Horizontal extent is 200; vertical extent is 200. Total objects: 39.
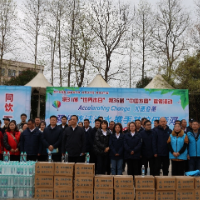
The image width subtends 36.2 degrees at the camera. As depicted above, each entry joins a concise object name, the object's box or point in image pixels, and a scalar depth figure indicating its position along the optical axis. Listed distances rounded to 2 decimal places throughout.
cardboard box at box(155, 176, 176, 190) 5.09
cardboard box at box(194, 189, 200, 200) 5.14
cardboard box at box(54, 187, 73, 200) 5.30
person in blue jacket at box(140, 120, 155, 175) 6.86
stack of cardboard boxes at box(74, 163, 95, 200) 5.21
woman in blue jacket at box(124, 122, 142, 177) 6.59
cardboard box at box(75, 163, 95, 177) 5.30
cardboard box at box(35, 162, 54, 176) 5.38
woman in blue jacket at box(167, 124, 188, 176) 6.36
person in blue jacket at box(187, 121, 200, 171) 6.41
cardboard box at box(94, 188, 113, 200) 5.13
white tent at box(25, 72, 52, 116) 12.34
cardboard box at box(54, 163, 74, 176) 5.36
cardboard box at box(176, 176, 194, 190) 5.12
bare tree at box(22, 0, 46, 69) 20.70
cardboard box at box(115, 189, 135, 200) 5.12
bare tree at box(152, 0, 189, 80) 22.02
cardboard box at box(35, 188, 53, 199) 5.33
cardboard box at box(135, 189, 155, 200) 5.08
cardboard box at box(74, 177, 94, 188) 5.23
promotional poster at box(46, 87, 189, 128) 10.76
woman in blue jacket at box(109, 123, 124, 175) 6.63
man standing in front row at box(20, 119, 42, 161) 6.70
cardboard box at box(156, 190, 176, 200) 5.09
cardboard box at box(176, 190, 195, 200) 5.11
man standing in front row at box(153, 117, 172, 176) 6.75
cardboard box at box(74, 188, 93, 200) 5.20
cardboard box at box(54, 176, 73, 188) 5.34
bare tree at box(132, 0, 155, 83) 23.27
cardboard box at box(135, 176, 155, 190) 5.10
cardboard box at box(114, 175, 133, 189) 5.15
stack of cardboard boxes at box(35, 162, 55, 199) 5.34
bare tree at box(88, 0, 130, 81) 22.59
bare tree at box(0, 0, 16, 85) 19.47
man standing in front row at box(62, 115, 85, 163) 6.42
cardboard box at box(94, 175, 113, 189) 5.16
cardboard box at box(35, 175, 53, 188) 5.36
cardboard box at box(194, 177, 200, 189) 5.16
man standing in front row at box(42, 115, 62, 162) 6.73
